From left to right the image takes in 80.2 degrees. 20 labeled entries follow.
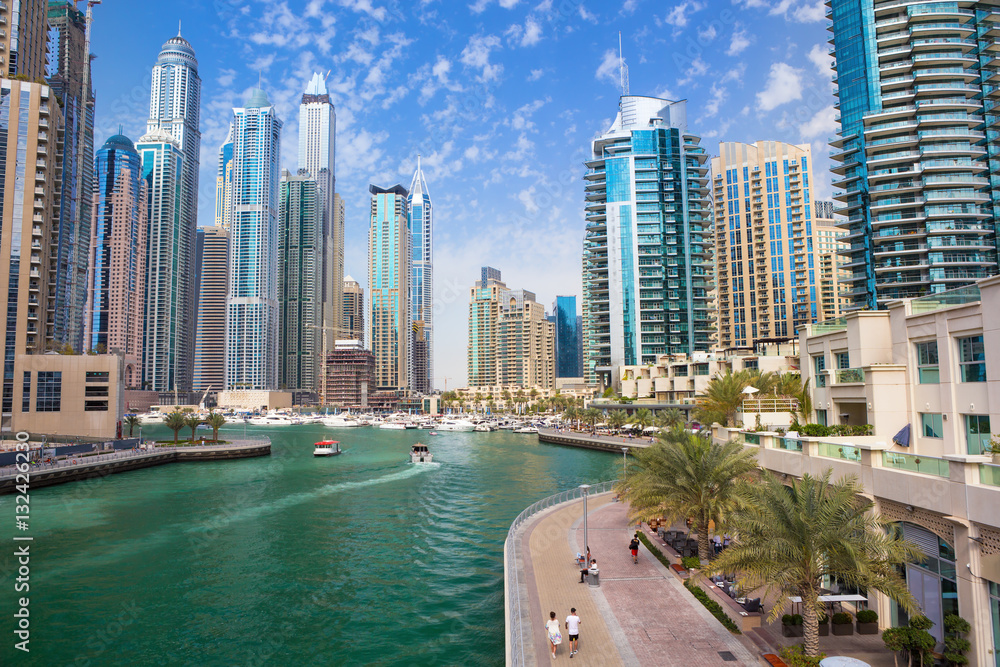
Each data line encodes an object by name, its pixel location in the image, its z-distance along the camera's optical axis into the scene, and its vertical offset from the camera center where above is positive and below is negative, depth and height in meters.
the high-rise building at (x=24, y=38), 87.50 +56.87
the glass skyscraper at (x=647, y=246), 129.75 +29.79
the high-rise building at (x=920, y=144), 76.25 +30.94
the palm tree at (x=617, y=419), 102.81 -6.80
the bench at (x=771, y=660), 15.59 -7.47
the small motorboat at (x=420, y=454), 80.75 -9.69
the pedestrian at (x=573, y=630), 16.61 -6.95
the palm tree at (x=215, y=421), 92.19 -5.42
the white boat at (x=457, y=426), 154.12 -11.20
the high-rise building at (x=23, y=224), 74.06 +20.89
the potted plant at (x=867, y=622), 17.84 -7.34
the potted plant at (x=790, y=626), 17.36 -7.23
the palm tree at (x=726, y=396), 44.50 -1.28
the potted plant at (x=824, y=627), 17.50 -7.36
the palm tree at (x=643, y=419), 93.00 -6.17
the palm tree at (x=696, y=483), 24.95 -4.47
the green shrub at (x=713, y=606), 18.51 -7.69
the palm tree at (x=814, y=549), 14.73 -4.34
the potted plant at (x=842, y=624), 17.64 -7.31
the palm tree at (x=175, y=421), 88.75 -5.15
